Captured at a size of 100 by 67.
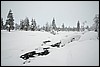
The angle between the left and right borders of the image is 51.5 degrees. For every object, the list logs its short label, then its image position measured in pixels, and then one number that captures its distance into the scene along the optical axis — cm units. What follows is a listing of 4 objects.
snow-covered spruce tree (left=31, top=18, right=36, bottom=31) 6593
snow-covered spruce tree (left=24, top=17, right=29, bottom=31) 6225
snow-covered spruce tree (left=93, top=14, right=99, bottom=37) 3093
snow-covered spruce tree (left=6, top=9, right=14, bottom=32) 4672
